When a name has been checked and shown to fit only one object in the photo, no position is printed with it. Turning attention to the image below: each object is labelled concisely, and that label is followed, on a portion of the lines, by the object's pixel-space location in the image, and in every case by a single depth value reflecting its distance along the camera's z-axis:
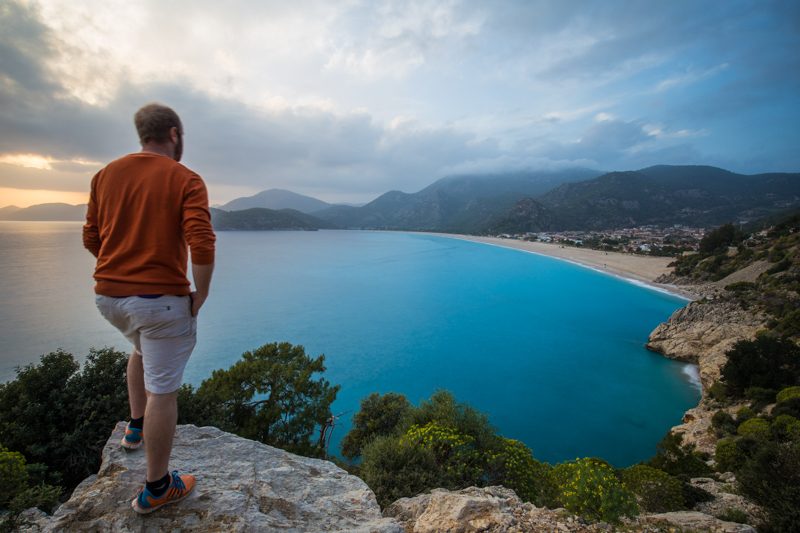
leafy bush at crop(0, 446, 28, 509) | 3.97
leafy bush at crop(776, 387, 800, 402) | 15.28
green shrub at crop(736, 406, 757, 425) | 15.57
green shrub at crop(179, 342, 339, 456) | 11.88
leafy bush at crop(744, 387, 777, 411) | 16.22
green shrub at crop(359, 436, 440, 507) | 7.21
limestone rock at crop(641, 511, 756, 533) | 4.86
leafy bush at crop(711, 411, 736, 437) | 15.30
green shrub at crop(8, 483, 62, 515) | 3.15
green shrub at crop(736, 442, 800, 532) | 6.35
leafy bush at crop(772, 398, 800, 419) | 14.31
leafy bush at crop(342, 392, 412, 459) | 14.50
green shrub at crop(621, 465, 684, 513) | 7.44
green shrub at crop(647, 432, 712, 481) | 12.23
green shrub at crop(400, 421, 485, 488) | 8.51
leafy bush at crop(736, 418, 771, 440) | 12.51
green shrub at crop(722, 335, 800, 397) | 17.58
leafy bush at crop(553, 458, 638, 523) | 4.96
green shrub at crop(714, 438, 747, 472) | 11.81
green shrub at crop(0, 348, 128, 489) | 8.13
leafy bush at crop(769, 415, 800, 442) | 11.38
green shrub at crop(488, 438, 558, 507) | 8.80
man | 2.43
